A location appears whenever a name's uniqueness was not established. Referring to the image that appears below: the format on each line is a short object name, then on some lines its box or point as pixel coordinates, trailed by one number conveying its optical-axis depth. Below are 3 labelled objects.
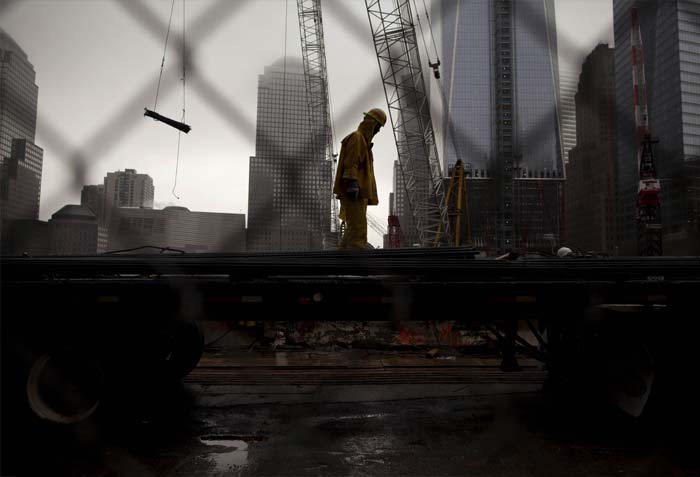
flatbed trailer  3.00
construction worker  3.92
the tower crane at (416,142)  24.00
